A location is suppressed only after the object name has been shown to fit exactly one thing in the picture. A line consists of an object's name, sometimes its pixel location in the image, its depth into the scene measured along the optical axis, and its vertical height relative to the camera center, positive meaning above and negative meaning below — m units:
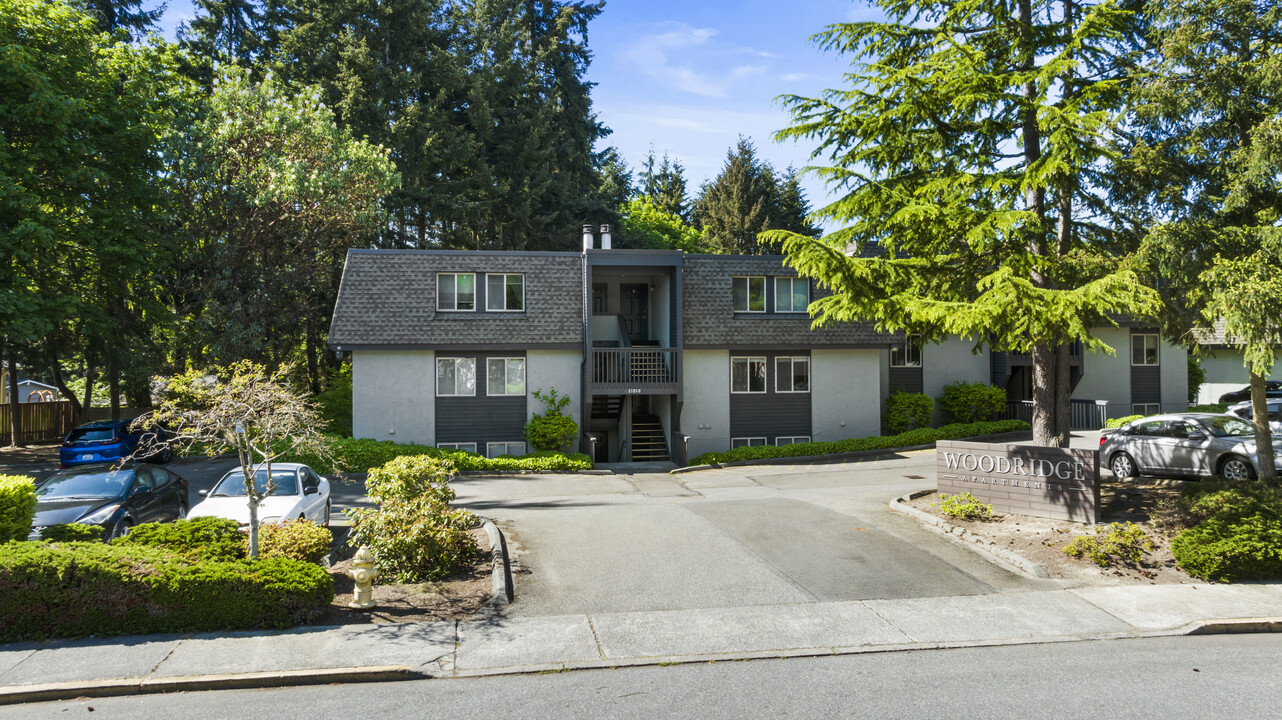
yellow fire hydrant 9.20 -2.52
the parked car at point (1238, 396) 32.65 -1.16
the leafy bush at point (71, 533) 10.29 -2.14
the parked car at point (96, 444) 22.62 -1.95
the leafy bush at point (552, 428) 24.00 -1.68
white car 12.74 -2.15
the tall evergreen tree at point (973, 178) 12.60 +3.55
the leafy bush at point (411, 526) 10.55 -2.14
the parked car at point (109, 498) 12.00 -2.02
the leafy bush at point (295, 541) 10.38 -2.32
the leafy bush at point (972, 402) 28.47 -1.12
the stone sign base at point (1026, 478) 13.00 -1.96
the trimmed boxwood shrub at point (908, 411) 27.58 -1.42
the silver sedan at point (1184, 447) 16.06 -1.74
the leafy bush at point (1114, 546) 11.11 -2.67
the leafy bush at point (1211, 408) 29.69 -1.55
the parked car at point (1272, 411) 17.87 -1.26
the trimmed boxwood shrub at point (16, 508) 10.37 -1.81
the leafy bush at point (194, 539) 9.80 -2.16
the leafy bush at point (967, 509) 13.60 -2.50
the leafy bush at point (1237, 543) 10.41 -2.45
